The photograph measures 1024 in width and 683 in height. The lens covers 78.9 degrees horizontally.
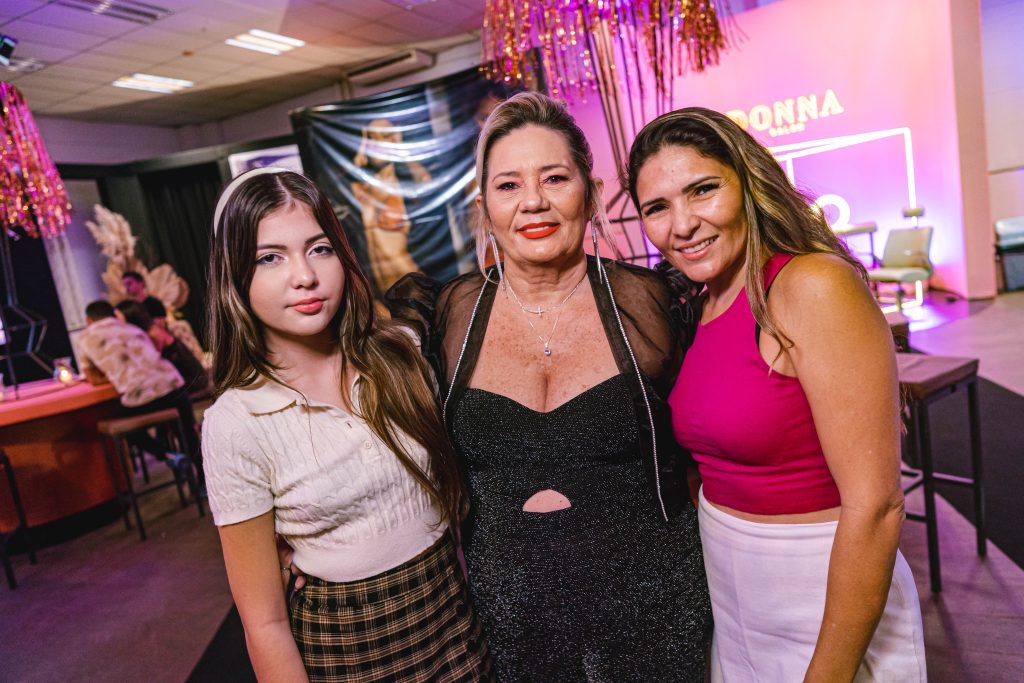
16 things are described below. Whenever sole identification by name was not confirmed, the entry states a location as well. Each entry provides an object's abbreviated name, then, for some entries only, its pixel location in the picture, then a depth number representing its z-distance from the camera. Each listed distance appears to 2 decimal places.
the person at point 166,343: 5.40
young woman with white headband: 1.17
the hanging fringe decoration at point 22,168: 4.91
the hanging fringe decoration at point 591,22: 3.39
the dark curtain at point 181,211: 9.91
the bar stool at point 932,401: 2.36
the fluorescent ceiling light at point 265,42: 7.07
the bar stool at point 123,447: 4.49
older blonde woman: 1.35
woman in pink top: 1.03
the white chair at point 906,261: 7.21
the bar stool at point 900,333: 2.62
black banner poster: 7.10
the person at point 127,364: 4.71
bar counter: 4.50
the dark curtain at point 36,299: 8.32
